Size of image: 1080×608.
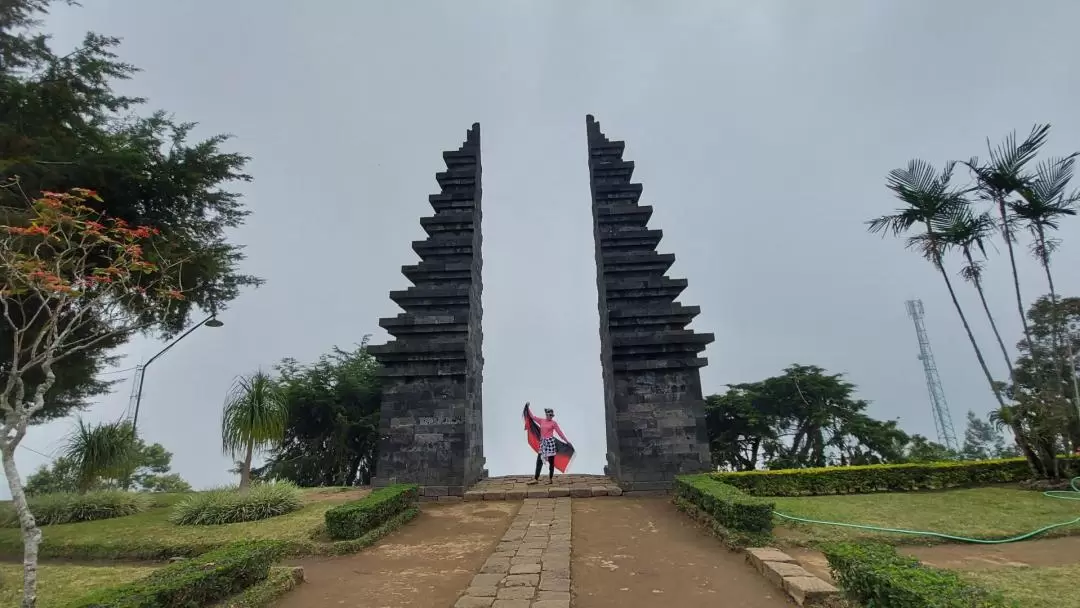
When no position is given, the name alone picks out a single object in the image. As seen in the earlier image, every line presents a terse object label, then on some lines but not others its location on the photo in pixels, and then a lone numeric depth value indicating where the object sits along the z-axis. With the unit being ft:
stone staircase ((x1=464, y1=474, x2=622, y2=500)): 38.75
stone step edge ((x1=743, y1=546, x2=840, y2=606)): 15.76
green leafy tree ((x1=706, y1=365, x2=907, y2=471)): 64.03
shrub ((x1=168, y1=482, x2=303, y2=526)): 32.37
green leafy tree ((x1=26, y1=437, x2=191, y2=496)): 42.50
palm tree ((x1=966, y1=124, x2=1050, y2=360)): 41.52
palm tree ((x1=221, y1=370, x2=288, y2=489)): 37.42
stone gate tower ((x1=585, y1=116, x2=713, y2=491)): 41.24
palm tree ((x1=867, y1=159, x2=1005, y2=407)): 44.80
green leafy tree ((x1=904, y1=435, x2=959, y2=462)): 58.90
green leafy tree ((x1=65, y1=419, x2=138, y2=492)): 40.93
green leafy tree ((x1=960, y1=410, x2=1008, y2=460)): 106.20
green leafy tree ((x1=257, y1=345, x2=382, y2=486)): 70.49
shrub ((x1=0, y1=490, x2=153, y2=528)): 35.53
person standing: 42.83
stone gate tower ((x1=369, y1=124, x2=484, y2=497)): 41.88
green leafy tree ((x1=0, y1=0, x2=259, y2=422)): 32.89
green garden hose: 24.35
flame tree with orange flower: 17.40
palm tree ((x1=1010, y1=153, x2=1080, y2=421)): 40.83
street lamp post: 51.05
